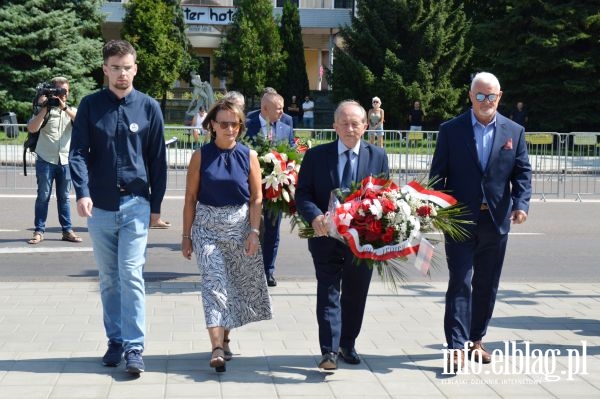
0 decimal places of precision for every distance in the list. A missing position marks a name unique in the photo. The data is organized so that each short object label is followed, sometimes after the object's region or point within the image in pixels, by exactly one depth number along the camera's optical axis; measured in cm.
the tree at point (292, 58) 5056
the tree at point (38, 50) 3734
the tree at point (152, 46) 4734
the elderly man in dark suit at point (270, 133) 995
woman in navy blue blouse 674
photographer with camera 1203
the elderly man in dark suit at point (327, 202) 671
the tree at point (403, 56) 4197
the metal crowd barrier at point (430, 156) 2033
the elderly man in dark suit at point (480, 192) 689
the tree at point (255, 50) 4962
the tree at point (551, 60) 3738
